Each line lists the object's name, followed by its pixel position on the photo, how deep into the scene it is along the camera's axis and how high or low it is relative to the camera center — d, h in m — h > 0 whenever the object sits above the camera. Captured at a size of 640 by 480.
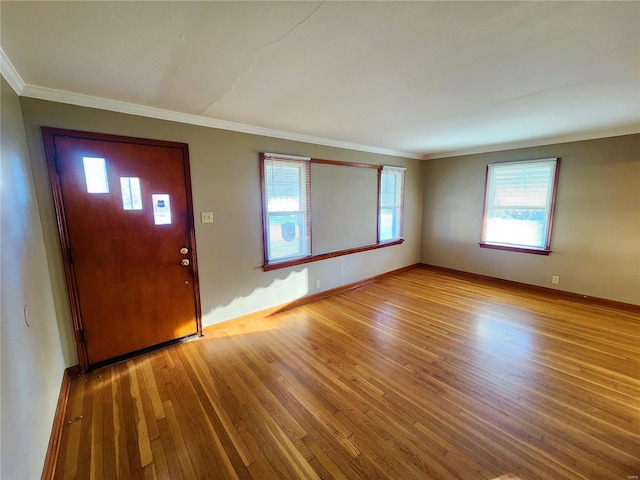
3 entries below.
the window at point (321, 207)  3.36 -0.07
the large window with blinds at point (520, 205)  3.97 -0.08
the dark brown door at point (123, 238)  2.17 -0.30
